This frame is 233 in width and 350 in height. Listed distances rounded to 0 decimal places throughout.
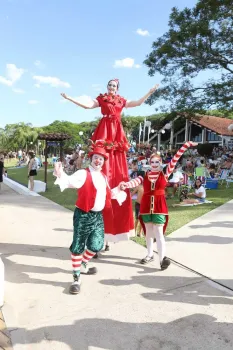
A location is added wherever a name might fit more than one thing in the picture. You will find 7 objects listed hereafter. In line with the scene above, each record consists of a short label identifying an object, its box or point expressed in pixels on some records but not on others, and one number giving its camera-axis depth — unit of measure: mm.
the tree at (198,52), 15109
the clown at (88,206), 3580
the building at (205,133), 30016
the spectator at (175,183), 9825
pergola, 13391
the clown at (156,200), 4172
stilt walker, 4422
